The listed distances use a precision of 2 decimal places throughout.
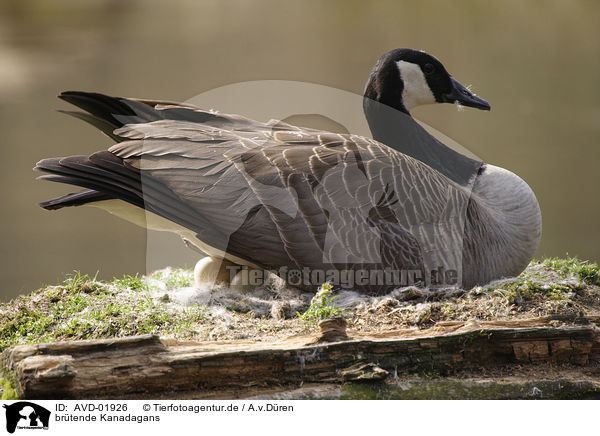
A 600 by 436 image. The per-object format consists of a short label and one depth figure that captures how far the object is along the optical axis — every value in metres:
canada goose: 13.19
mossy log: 12.98
